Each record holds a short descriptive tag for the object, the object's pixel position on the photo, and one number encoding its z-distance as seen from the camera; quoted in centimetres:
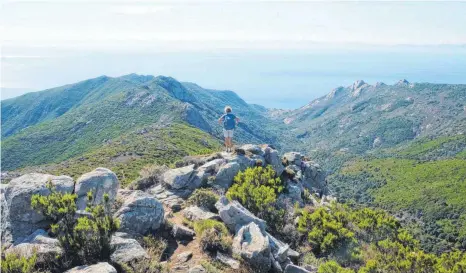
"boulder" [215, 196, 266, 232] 1419
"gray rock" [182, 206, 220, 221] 1529
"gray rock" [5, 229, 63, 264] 976
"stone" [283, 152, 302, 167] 3082
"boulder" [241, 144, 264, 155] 2566
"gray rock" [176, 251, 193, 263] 1175
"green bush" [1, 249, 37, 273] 837
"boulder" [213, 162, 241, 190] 2058
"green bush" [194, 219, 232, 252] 1236
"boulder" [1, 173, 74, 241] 1134
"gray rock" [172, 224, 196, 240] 1350
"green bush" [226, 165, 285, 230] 1670
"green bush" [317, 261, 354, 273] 1187
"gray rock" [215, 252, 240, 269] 1141
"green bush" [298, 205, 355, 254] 1554
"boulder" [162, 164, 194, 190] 1953
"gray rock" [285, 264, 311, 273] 1185
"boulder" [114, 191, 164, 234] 1292
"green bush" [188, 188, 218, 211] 1698
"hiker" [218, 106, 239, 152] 2391
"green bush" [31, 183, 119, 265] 1020
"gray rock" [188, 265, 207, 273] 1067
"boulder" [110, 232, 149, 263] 1050
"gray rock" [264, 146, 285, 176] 2497
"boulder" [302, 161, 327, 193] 3121
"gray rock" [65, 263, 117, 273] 916
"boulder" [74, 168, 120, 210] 1383
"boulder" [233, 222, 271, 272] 1150
